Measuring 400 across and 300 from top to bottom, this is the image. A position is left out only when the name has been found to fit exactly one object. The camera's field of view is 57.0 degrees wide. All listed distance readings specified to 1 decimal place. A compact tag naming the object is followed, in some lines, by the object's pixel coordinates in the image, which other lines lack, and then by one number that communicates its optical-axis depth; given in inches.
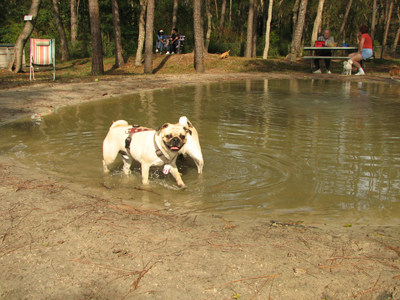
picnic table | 798.2
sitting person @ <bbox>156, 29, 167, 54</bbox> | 1167.6
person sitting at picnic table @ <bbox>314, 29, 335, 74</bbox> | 852.2
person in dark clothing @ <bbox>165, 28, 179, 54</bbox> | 1114.7
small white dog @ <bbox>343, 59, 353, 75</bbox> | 805.5
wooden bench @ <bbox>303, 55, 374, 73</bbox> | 822.2
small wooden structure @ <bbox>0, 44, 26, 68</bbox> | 970.1
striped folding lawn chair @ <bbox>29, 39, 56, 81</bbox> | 658.2
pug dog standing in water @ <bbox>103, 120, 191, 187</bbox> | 211.0
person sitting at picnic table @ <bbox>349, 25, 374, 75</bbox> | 742.5
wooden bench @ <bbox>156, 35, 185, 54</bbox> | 1149.7
